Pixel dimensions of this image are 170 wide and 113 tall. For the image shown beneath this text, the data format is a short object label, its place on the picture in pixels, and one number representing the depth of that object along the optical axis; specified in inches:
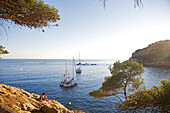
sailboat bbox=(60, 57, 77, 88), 1216.2
